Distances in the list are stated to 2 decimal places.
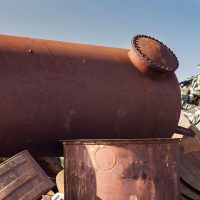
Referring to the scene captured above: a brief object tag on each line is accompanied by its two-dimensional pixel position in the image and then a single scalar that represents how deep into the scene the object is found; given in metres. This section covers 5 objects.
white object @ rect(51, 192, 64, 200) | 3.65
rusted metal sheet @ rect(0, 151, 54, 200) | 2.92
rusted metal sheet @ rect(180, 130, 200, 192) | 4.57
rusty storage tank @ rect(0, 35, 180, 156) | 3.46
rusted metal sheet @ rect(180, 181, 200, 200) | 4.35
